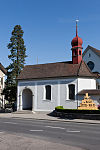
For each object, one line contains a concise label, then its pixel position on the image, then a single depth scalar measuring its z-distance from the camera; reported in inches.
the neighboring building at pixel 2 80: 1932.8
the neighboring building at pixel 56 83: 1191.6
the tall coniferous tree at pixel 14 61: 1593.3
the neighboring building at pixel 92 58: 1613.8
